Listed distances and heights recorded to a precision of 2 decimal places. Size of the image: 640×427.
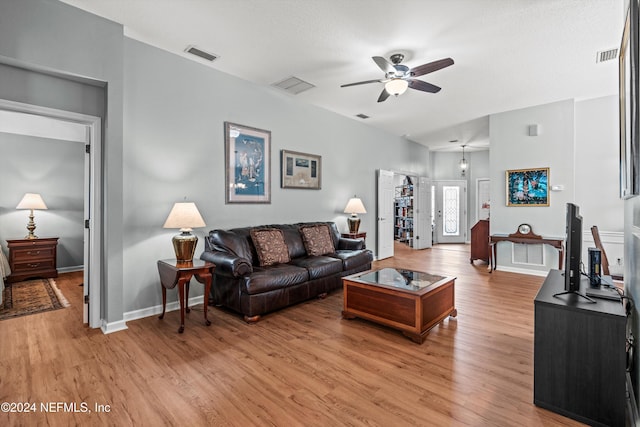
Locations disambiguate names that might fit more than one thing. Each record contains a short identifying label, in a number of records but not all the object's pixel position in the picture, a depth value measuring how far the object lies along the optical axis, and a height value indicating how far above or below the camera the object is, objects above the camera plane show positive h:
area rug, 3.57 -1.13
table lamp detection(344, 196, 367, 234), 5.85 +0.04
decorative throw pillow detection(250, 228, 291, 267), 3.88 -0.44
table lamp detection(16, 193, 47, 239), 5.23 +0.12
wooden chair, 3.55 -0.38
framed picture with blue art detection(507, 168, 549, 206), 5.43 +0.46
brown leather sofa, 3.24 -0.71
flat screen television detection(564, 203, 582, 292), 2.01 -0.27
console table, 5.06 -0.48
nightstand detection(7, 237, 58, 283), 4.89 -0.75
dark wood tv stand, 1.65 -0.82
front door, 10.04 +0.01
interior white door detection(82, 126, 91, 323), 3.15 -0.03
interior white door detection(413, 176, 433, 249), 8.65 -0.05
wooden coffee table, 2.79 -0.86
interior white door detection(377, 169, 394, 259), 6.99 -0.04
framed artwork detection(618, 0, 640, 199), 1.52 +0.59
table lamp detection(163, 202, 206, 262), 3.15 -0.13
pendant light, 9.12 +1.44
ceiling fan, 3.19 +1.53
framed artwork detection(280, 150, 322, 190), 4.97 +0.72
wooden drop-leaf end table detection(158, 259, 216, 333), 3.00 -0.63
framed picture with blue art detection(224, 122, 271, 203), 4.18 +0.69
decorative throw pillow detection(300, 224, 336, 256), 4.53 -0.42
